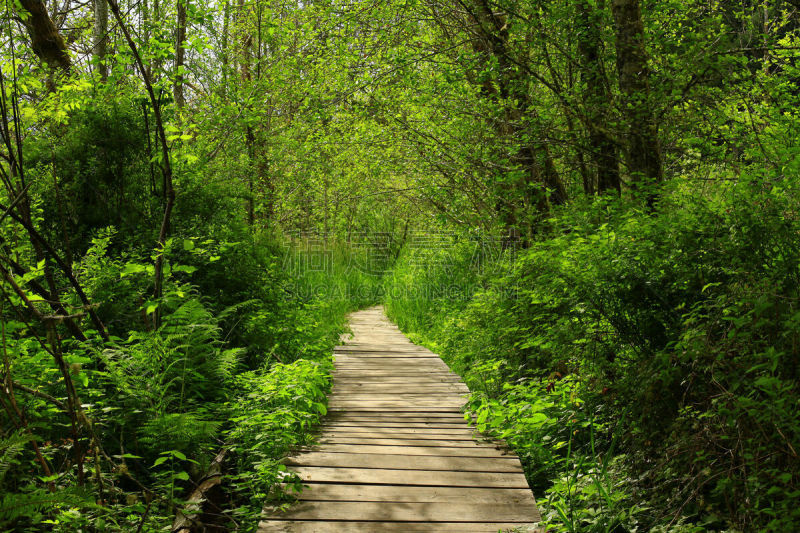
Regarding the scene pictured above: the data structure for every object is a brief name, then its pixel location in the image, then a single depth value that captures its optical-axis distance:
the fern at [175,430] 3.46
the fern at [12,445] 2.27
